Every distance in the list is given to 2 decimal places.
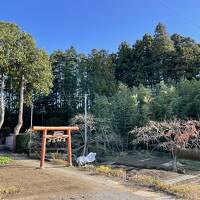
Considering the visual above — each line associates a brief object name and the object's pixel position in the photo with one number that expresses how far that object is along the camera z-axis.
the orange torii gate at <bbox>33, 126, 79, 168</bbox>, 8.39
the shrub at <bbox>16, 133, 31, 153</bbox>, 12.93
